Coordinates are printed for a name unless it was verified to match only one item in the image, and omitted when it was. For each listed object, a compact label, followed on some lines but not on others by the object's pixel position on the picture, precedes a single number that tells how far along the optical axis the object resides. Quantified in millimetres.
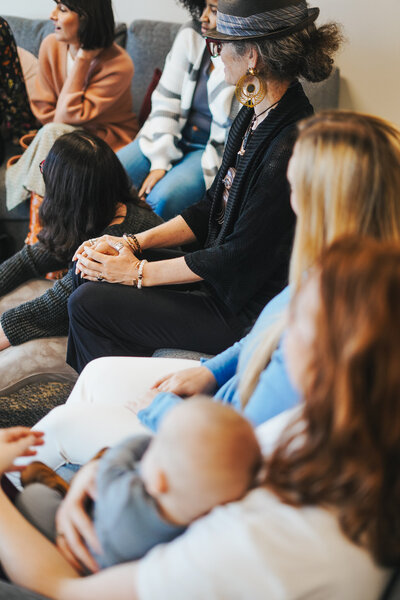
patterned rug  2053
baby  742
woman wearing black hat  1578
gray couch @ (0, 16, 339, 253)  2725
